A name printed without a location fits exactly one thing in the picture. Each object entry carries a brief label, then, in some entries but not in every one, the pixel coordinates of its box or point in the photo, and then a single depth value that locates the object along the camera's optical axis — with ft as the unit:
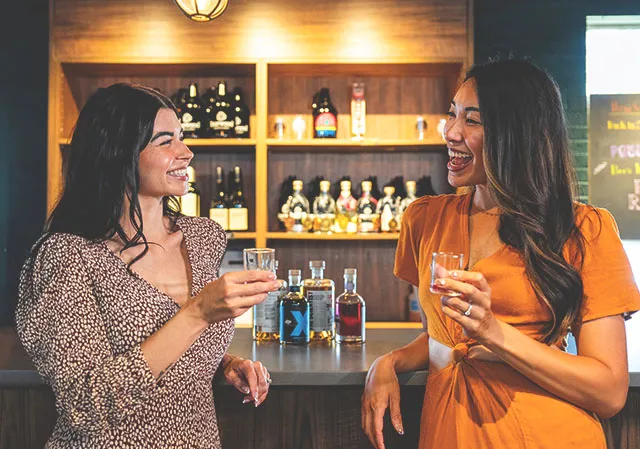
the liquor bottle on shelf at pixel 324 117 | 10.47
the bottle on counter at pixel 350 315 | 5.93
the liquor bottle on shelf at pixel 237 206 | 10.34
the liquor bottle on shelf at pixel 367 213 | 10.33
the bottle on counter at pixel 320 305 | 5.98
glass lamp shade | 6.75
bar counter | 4.84
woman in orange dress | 3.55
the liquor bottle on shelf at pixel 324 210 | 10.38
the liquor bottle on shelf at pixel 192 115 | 10.30
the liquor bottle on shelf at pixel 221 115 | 10.34
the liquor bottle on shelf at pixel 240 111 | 10.50
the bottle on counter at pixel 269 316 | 6.11
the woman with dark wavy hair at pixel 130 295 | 3.61
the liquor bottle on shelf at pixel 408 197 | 10.46
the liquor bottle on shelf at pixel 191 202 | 10.37
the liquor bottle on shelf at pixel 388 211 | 10.39
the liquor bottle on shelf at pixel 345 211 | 10.54
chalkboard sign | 10.91
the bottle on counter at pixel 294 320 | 5.87
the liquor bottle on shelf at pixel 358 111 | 10.52
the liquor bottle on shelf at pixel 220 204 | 10.35
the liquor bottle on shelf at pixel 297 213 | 10.37
